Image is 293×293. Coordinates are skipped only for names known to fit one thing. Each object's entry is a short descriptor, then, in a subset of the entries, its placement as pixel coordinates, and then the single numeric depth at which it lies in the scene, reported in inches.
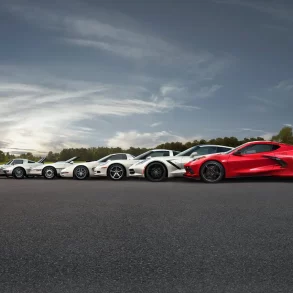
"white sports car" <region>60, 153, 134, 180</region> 698.8
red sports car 525.0
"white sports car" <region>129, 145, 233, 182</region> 579.2
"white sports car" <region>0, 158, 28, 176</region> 858.8
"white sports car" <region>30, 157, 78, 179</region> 771.4
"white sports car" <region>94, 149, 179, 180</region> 645.3
